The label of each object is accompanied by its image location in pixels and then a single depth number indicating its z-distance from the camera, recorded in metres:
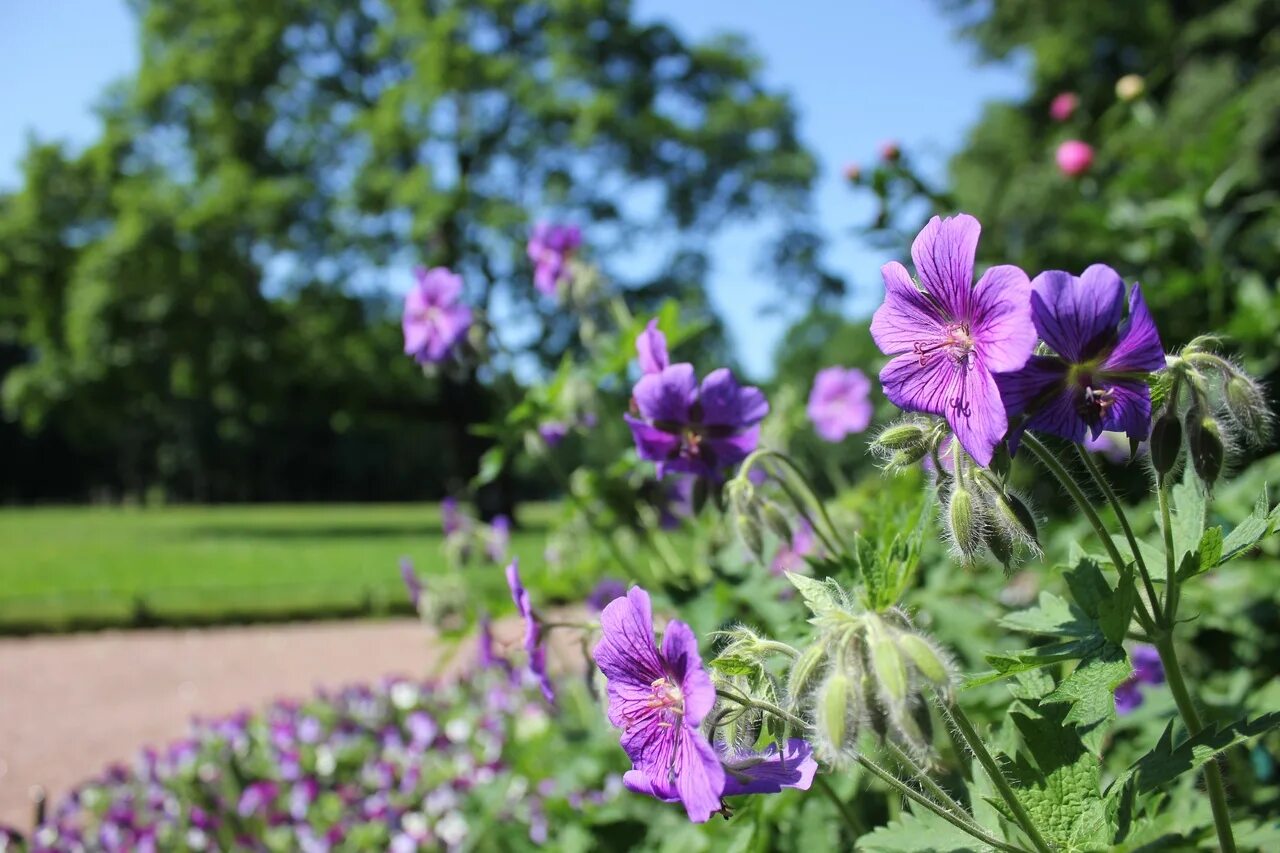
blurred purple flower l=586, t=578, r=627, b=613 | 0.48
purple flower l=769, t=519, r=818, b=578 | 0.38
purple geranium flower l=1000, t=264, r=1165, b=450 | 0.18
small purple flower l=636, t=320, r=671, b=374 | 0.32
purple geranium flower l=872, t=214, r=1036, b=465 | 0.18
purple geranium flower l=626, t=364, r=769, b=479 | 0.30
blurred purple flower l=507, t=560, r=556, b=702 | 0.29
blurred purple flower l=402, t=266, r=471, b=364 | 0.46
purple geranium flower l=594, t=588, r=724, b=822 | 0.19
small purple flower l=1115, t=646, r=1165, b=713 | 0.39
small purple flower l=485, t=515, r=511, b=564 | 0.66
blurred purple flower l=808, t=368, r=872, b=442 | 0.54
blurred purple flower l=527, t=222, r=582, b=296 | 0.54
